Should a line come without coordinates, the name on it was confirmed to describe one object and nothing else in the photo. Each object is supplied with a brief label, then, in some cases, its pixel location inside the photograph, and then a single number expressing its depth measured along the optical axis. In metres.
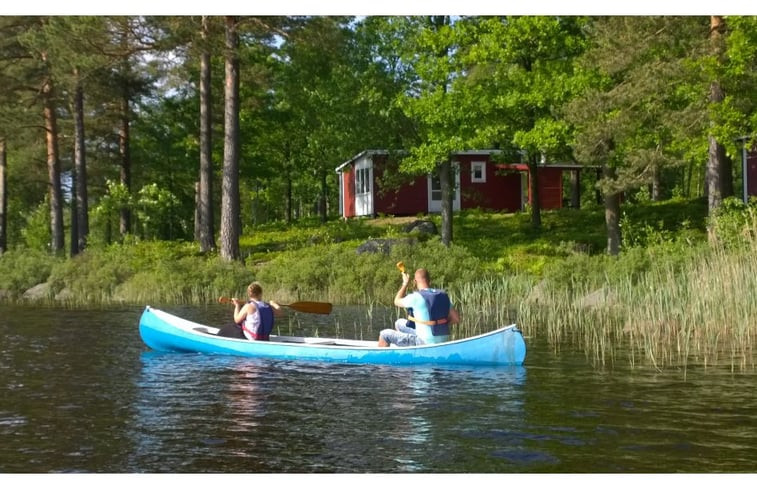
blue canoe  14.52
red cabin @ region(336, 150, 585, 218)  46.59
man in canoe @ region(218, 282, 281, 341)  16.33
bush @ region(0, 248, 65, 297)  31.80
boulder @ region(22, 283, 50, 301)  30.20
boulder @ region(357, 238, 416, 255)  31.39
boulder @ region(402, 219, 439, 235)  40.09
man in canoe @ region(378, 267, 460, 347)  14.84
